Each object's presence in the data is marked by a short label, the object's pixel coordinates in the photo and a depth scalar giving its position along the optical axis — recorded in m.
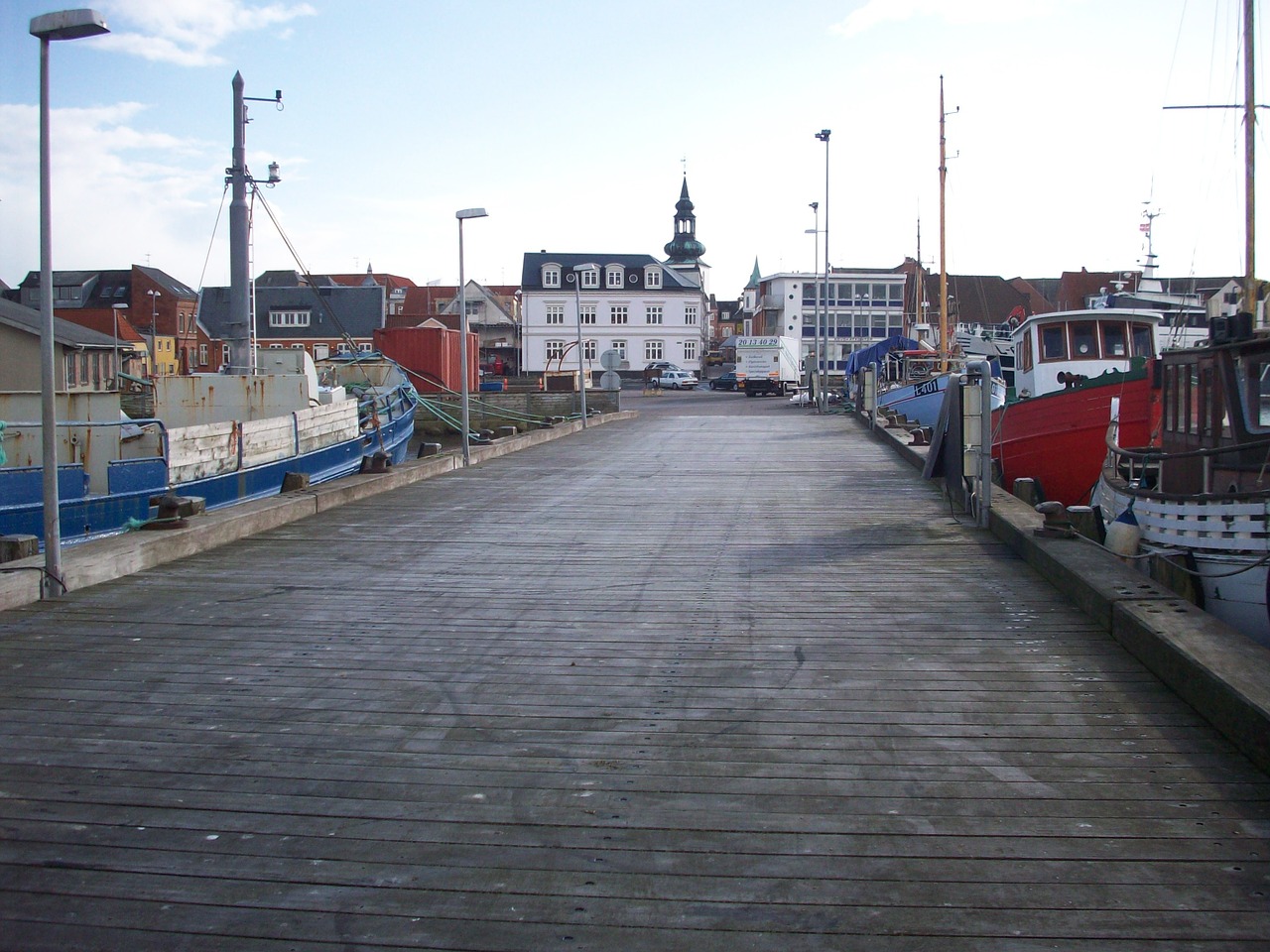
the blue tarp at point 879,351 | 46.78
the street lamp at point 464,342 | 17.11
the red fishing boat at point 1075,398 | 16.23
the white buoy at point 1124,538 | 9.24
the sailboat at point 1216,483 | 8.19
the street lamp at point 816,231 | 50.42
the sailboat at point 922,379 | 32.72
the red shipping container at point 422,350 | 44.81
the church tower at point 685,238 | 124.88
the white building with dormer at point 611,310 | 86.56
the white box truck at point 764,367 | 60.84
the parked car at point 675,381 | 76.31
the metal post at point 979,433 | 10.09
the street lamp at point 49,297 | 6.88
